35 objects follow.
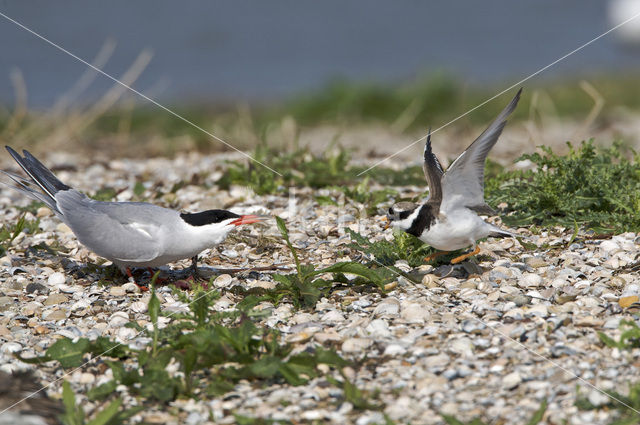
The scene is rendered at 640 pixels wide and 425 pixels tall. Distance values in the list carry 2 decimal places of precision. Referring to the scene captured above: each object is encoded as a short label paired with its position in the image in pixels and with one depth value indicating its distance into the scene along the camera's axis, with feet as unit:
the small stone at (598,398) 18.34
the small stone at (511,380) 19.57
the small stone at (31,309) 26.48
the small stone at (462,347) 21.35
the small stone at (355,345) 21.88
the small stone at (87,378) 21.08
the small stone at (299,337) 22.47
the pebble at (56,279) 29.30
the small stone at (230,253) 31.91
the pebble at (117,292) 27.96
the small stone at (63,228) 35.83
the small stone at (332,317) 24.17
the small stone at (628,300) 23.81
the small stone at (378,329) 22.68
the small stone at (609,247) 28.86
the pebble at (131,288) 28.19
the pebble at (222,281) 28.08
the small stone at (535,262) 28.42
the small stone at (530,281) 26.35
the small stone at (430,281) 26.96
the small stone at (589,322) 22.44
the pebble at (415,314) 23.67
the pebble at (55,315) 26.07
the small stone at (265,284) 27.32
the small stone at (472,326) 22.72
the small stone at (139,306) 26.35
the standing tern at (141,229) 26.73
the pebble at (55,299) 27.39
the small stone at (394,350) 21.66
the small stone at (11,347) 23.16
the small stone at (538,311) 23.38
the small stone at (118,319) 25.17
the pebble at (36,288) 28.50
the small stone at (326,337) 22.49
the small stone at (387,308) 24.41
